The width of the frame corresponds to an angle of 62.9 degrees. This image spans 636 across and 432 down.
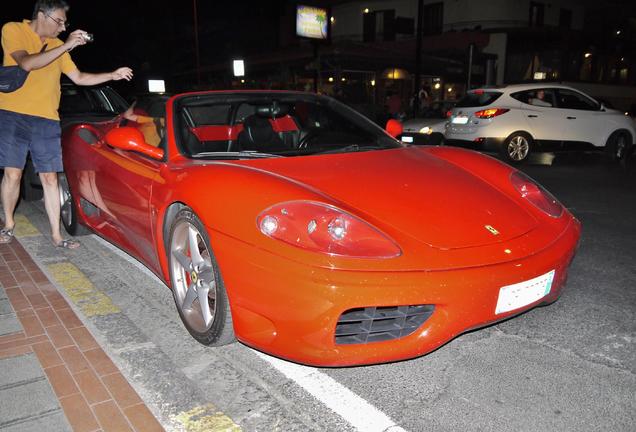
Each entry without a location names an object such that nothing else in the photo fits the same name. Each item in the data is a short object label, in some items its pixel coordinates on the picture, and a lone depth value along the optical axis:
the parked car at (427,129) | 12.34
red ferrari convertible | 2.09
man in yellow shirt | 3.86
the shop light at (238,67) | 15.29
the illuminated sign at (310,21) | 20.89
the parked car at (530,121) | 10.11
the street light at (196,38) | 21.43
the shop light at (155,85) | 13.78
